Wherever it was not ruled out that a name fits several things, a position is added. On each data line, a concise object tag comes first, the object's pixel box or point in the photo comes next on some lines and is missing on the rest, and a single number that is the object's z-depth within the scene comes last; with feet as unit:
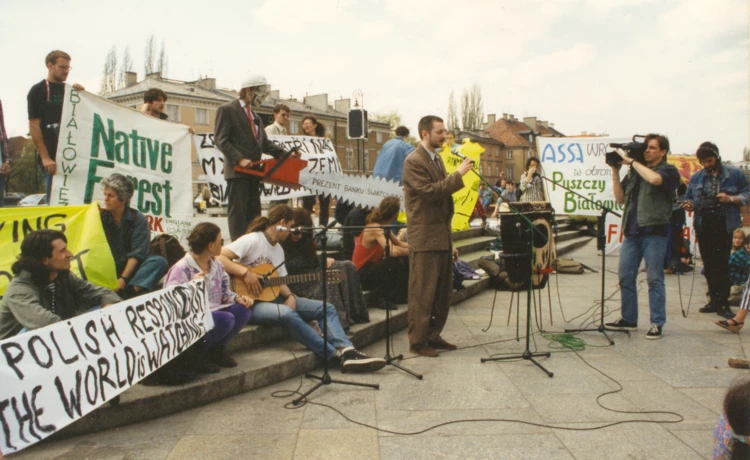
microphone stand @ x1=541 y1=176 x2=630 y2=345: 20.21
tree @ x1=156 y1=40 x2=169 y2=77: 193.77
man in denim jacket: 23.00
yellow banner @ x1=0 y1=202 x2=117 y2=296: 14.64
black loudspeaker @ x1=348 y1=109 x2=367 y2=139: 39.37
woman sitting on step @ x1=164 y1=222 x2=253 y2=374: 14.74
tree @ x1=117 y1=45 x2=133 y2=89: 191.83
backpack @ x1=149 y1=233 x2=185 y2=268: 17.74
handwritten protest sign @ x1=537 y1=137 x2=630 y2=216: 35.60
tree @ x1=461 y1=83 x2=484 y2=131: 271.49
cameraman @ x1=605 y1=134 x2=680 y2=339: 20.02
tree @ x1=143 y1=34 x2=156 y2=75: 192.65
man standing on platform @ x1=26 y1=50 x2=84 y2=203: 18.06
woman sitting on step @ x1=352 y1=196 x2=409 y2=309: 20.98
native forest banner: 18.93
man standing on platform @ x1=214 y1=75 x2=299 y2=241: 19.13
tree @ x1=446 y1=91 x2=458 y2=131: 271.28
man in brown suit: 17.84
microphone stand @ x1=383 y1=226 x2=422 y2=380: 15.97
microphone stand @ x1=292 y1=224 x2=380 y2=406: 14.75
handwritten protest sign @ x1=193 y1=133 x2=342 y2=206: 28.12
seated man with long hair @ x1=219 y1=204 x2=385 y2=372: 16.60
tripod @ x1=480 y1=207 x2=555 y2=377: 17.29
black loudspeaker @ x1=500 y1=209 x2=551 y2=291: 18.24
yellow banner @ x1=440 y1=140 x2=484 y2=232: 34.68
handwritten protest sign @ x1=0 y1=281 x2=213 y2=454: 8.96
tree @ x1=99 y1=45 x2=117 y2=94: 195.11
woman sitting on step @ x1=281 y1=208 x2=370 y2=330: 18.71
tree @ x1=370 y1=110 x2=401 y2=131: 272.31
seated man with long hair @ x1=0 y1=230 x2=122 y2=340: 11.73
